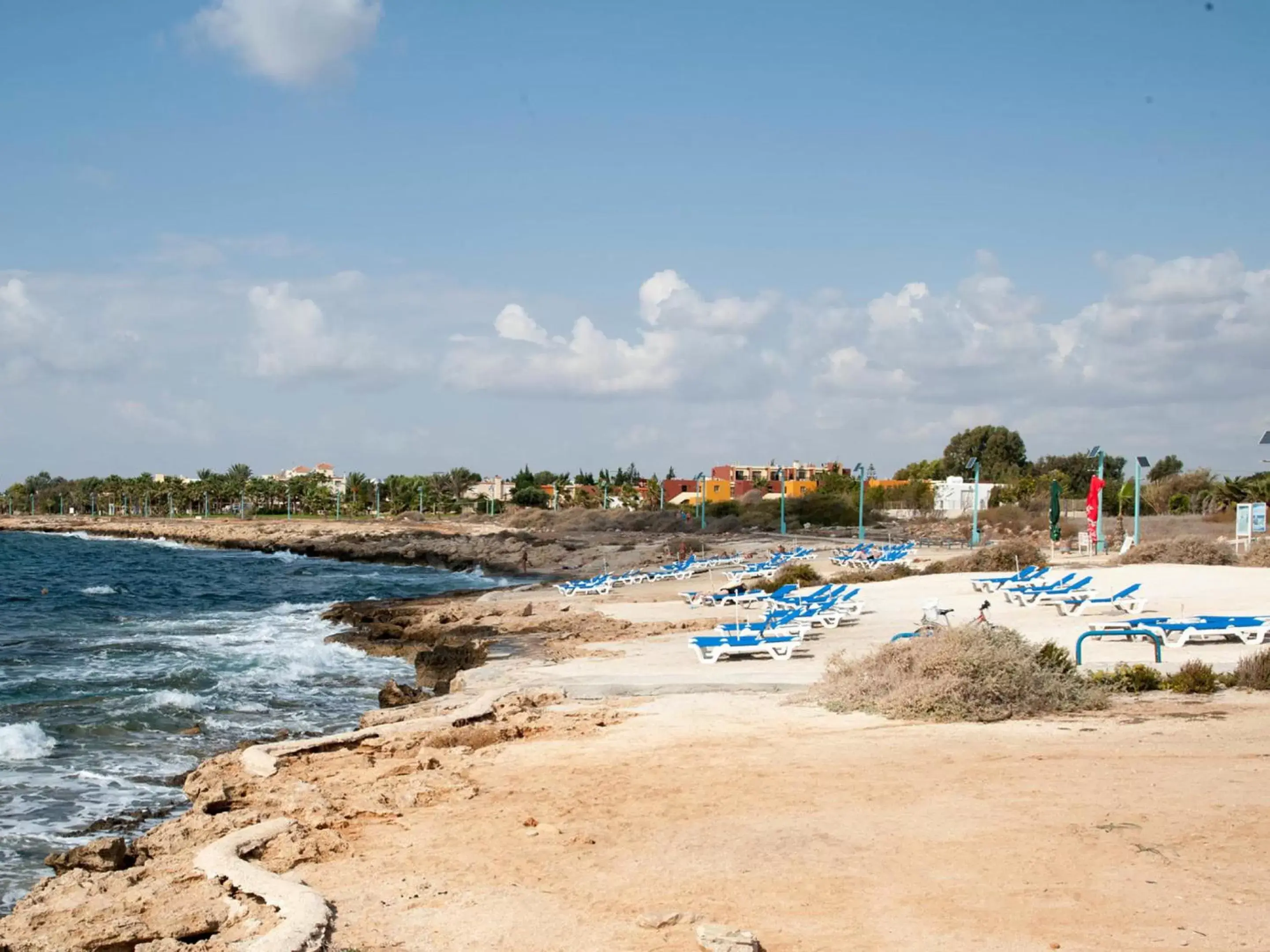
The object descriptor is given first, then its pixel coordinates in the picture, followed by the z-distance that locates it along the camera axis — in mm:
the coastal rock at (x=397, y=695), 15812
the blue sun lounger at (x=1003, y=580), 22531
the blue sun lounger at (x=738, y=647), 16188
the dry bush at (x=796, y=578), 28891
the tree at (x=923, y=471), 109438
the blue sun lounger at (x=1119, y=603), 18938
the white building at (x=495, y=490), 145625
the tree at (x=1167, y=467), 95625
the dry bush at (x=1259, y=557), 24453
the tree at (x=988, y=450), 109500
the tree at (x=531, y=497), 123938
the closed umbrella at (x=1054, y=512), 36906
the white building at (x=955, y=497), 73500
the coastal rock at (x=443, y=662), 18234
